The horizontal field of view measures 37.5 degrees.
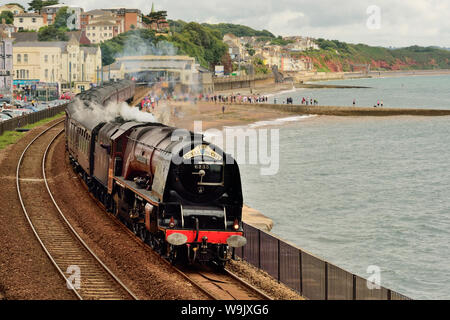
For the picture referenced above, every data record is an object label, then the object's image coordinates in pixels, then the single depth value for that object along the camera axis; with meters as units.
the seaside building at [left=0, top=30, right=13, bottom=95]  107.50
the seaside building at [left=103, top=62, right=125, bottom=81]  164.00
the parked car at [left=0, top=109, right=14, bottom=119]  75.31
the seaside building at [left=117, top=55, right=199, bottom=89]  165.62
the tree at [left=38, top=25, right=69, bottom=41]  170.99
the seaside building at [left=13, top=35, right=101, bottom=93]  133.38
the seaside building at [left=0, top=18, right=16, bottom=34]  162.62
